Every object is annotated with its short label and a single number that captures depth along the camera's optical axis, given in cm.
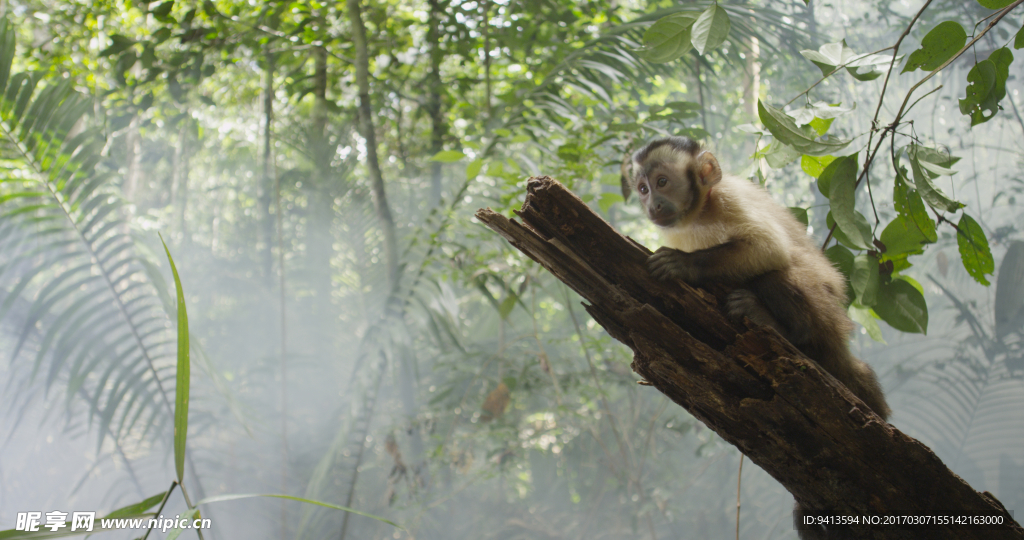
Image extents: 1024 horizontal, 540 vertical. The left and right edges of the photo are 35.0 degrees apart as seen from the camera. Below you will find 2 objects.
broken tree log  124
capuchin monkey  132
